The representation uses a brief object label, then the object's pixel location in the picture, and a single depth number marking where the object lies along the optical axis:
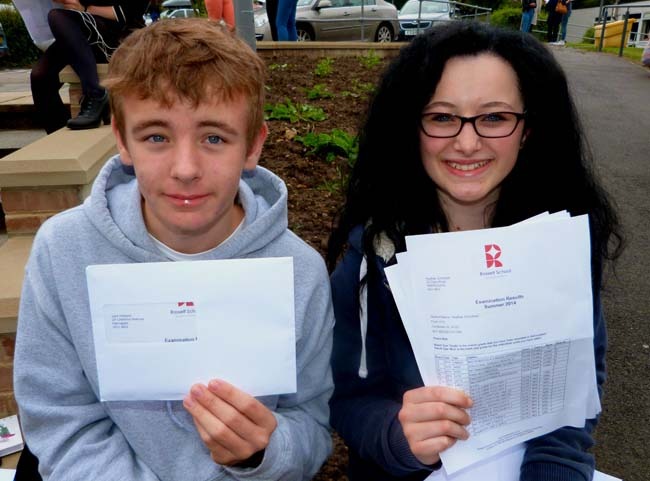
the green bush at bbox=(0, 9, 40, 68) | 18.74
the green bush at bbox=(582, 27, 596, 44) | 24.37
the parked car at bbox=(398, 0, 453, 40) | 14.16
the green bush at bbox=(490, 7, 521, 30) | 22.38
